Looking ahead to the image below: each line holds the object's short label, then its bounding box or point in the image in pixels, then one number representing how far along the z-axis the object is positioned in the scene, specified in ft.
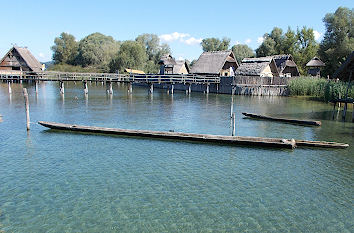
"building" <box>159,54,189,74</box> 216.33
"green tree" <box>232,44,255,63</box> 322.83
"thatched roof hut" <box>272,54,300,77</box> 182.80
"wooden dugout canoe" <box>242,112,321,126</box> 74.99
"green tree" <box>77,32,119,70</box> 336.08
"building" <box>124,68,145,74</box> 266.04
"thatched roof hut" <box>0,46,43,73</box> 223.51
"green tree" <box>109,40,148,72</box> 296.30
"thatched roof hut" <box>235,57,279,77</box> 166.81
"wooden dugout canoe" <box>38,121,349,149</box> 53.62
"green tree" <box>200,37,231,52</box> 349.61
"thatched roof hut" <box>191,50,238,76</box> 185.62
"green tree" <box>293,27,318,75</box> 221.46
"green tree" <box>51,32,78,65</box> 364.79
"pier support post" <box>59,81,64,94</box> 152.34
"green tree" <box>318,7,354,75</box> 179.87
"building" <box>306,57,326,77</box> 186.29
